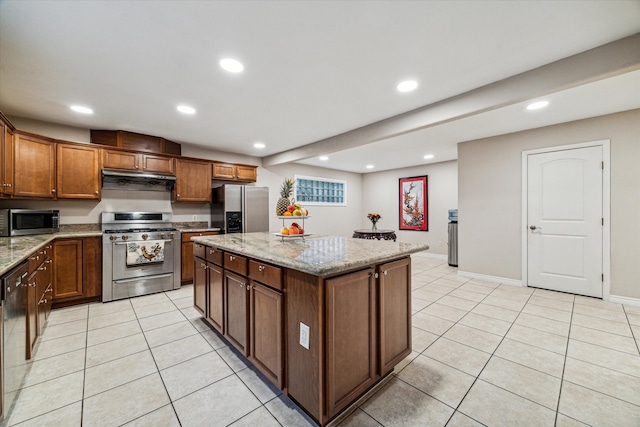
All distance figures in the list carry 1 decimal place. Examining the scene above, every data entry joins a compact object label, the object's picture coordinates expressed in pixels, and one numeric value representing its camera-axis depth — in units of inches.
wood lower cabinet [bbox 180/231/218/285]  161.5
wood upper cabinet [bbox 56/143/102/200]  132.7
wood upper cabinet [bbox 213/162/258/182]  188.4
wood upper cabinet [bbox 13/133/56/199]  116.4
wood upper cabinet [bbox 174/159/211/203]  169.5
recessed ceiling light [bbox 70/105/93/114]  117.8
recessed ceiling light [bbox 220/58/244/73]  83.4
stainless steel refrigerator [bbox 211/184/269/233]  179.6
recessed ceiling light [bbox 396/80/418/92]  95.5
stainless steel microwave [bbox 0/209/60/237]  113.7
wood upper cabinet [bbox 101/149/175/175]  145.3
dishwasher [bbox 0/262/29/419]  57.3
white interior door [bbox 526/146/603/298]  133.2
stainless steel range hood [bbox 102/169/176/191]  149.5
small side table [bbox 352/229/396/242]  212.5
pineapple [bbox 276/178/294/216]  101.0
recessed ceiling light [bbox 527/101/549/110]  113.0
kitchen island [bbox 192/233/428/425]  55.0
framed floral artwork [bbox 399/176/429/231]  261.0
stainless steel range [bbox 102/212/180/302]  136.8
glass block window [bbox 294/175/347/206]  261.3
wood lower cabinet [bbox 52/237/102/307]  125.6
